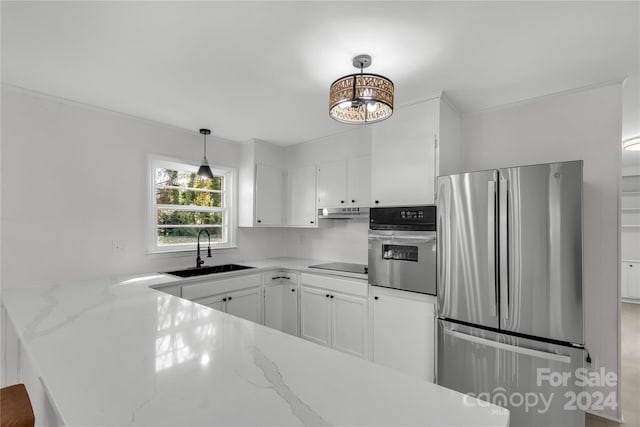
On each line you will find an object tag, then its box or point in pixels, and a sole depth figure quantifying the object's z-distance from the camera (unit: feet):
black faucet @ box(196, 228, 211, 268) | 10.27
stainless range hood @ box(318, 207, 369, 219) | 10.43
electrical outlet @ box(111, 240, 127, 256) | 8.74
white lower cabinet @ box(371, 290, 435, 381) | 7.50
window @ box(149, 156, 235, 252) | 9.98
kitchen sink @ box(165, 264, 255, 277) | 9.72
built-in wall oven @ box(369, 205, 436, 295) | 7.45
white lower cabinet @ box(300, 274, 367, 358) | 9.05
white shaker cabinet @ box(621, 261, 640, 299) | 16.76
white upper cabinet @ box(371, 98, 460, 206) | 7.73
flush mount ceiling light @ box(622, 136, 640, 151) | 9.27
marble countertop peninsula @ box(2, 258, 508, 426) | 2.35
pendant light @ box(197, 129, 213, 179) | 9.95
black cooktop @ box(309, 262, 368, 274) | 9.94
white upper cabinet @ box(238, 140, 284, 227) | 11.70
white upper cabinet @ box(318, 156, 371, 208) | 10.30
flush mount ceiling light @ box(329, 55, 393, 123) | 5.19
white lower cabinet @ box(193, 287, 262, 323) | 9.05
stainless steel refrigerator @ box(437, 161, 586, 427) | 5.65
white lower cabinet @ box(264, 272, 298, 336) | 10.61
